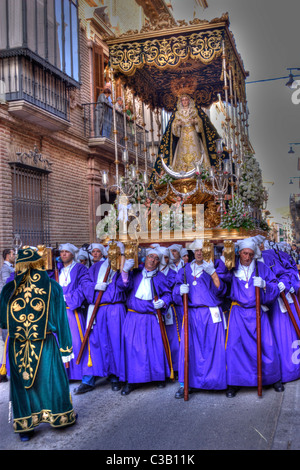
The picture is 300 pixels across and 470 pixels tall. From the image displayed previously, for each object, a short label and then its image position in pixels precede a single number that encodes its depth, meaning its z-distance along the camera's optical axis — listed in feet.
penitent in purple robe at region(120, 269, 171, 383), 17.22
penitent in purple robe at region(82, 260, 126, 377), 18.04
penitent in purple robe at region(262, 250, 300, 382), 17.37
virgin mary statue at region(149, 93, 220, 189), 33.40
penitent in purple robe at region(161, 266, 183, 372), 19.24
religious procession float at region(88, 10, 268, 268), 27.66
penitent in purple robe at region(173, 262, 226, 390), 16.57
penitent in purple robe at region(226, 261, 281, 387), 16.31
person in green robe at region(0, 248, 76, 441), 13.14
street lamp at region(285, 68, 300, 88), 34.65
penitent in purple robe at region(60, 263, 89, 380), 18.63
